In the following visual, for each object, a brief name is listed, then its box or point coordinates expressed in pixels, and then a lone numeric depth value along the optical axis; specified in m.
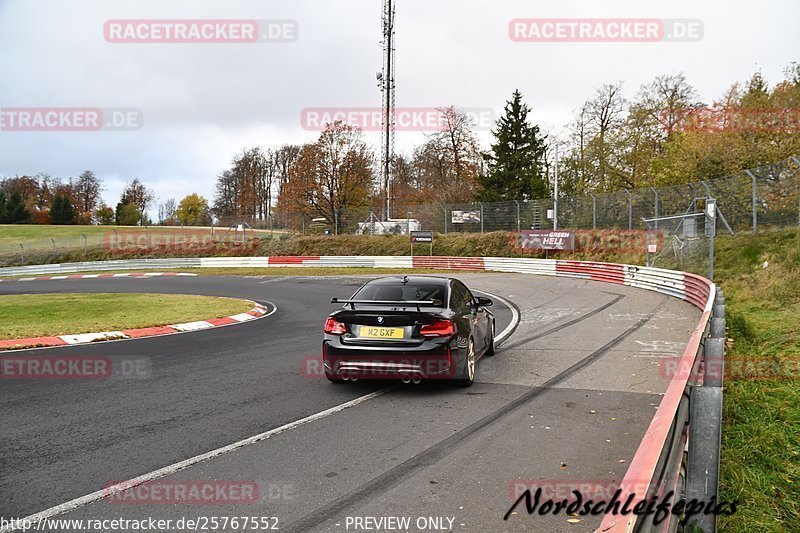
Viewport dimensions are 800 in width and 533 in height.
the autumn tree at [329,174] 50.38
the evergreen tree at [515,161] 50.62
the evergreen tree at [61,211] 93.88
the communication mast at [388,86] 46.43
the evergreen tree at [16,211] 91.38
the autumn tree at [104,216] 104.69
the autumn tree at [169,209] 120.24
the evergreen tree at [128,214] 101.19
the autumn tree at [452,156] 57.16
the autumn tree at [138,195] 110.69
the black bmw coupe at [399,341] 6.82
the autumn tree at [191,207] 110.46
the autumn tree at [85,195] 107.31
